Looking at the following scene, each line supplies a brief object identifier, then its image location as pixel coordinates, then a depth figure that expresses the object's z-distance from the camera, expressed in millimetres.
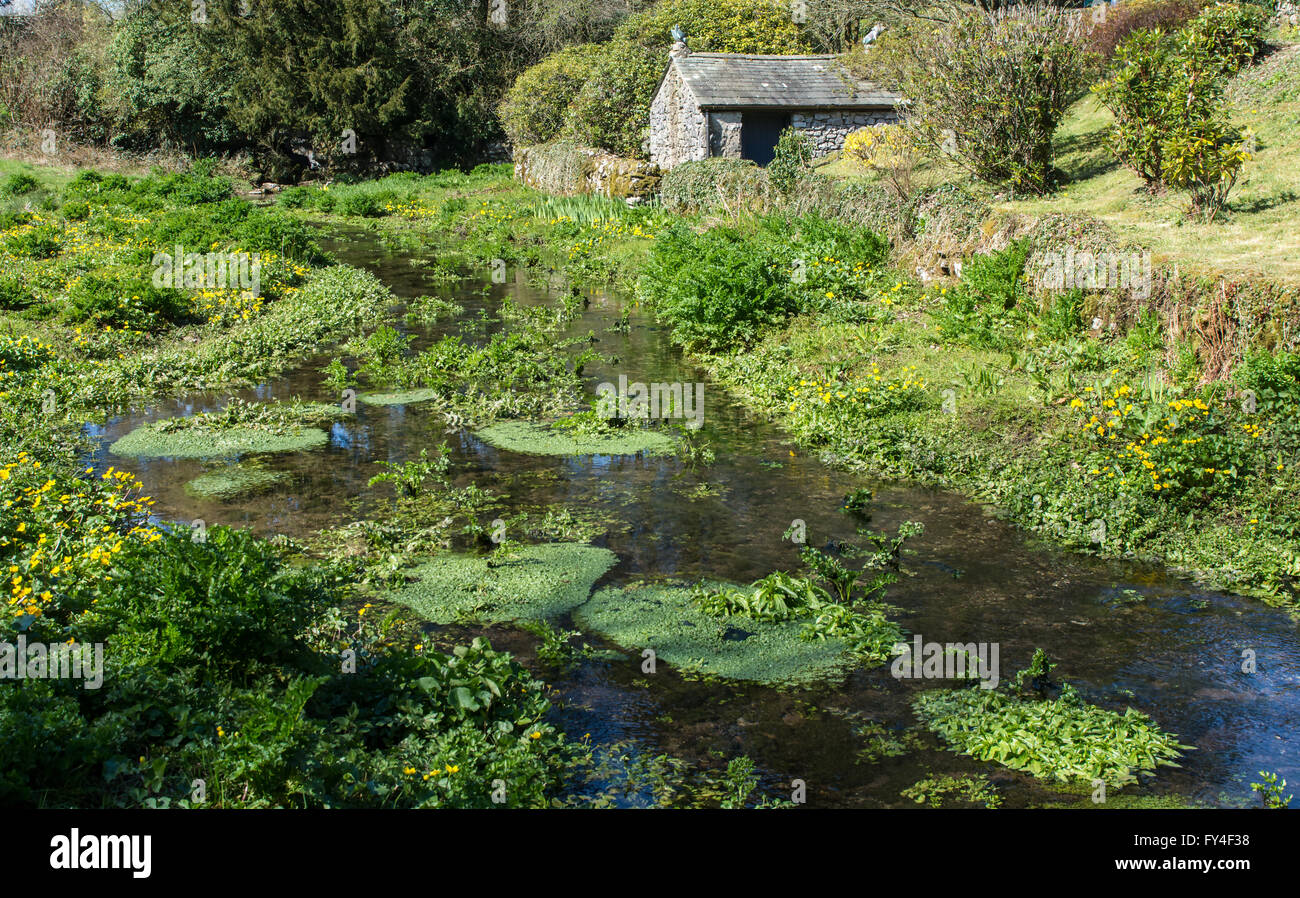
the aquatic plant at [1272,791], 5473
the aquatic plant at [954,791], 5832
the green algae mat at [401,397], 14203
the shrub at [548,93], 38938
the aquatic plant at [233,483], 10602
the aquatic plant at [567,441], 12242
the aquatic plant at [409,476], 10469
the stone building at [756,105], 29453
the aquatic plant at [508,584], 8148
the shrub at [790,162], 21214
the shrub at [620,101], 34312
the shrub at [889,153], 20062
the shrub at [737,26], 36250
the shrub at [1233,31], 17953
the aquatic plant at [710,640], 7305
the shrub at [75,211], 27547
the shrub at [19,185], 30806
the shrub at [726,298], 15992
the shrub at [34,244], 21359
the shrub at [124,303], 16297
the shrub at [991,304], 13648
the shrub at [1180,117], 14625
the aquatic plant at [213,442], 11883
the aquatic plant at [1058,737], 6070
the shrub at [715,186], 22156
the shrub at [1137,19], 21516
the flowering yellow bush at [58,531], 6902
